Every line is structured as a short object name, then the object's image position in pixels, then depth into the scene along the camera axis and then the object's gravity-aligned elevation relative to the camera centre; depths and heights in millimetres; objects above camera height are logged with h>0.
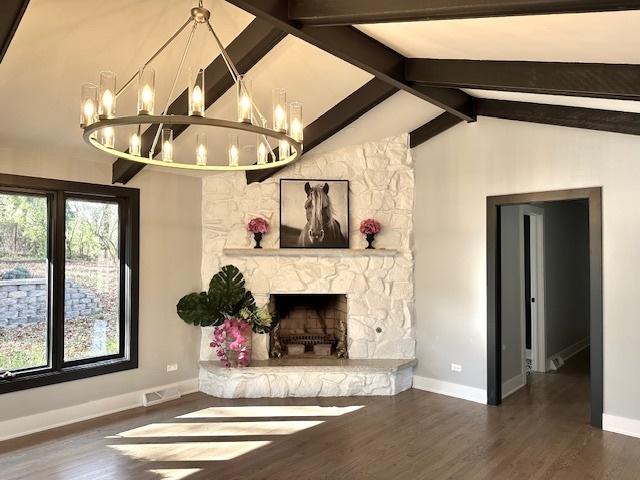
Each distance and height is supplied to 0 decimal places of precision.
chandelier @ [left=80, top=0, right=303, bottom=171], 2037 +601
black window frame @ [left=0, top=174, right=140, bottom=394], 4168 -312
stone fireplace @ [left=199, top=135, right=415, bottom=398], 5480 -127
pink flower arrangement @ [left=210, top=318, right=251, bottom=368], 5098 -1031
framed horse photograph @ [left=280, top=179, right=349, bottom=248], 5504 +375
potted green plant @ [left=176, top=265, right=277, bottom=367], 5117 -750
